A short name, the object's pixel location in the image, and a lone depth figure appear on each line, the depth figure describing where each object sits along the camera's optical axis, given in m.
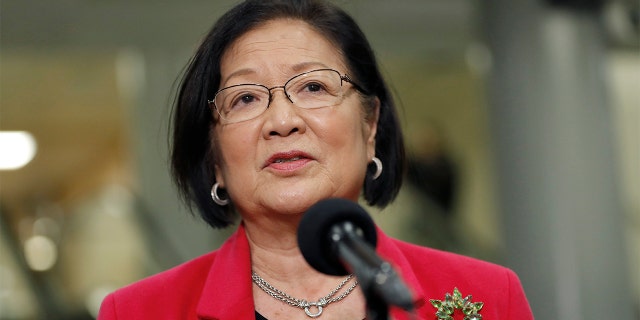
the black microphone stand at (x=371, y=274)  1.90
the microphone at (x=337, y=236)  1.96
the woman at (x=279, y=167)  2.28
